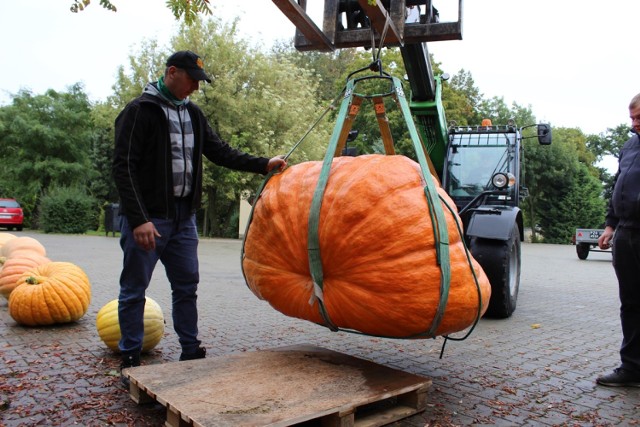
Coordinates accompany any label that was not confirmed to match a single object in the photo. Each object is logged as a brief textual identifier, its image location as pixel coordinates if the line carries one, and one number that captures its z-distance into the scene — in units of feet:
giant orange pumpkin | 9.46
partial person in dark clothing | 12.71
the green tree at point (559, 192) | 108.47
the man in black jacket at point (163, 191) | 11.46
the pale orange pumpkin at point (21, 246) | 24.96
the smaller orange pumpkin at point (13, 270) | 20.99
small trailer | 56.35
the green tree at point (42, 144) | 102.83
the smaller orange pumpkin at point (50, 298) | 17.52
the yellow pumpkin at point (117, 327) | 14.40
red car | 90.53
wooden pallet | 8.60
